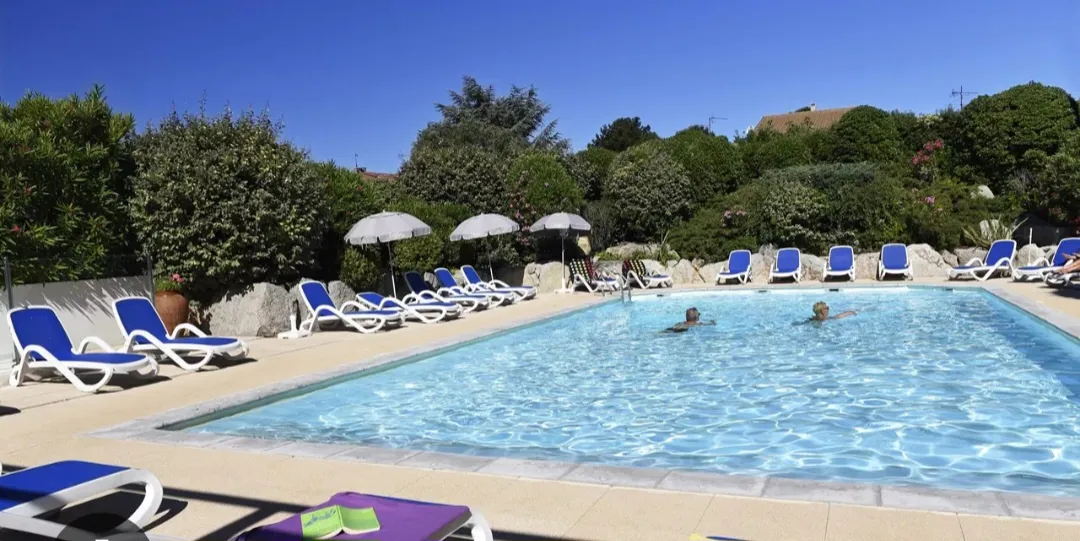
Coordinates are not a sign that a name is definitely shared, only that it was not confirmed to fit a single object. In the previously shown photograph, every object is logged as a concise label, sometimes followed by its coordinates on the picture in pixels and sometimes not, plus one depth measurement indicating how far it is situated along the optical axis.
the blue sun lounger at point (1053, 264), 16.25
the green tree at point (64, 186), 10.73
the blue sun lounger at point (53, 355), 7.75
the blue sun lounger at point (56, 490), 3.16
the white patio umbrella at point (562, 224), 18.23
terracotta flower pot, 11.84
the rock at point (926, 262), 19.94
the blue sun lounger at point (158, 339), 9.00
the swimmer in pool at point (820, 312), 12.57
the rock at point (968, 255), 19.70
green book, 2.62
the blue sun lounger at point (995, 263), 17.55
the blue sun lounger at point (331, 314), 12.34
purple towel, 2.59
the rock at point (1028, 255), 18.30
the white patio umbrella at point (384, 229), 13.26
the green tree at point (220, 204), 12.21
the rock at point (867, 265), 20.03
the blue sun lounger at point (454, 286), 16.14
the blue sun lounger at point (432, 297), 14.69
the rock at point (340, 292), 13.93
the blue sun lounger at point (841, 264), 19.12
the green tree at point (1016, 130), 22.80
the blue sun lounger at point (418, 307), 13.36
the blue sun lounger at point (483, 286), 16.70
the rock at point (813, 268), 20.02
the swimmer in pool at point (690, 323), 12.16
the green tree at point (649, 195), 23.02
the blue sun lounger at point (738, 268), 19.72
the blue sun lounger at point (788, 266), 19.56
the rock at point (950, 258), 20.12
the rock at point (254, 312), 12.34
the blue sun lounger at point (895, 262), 18.88
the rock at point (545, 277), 20.00
